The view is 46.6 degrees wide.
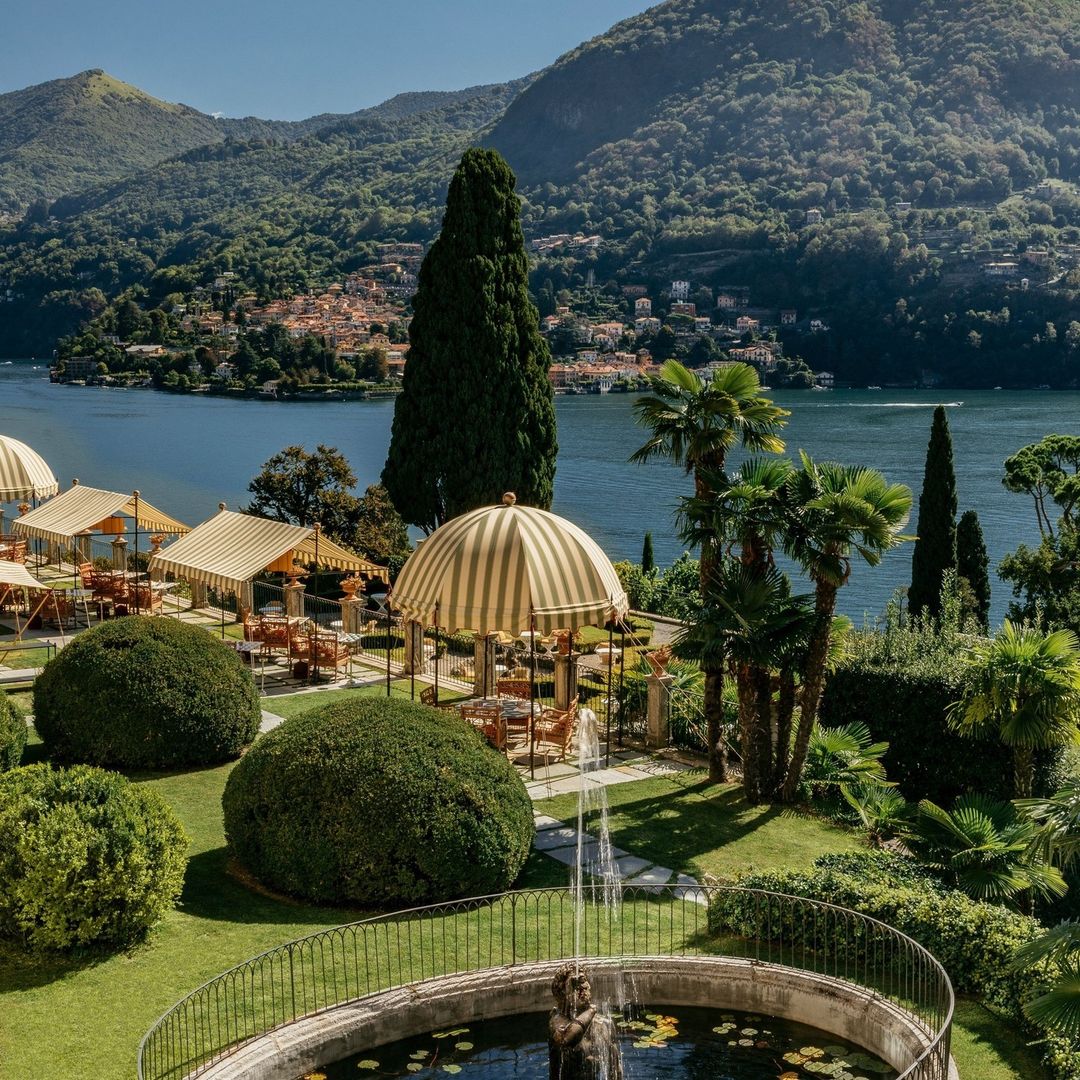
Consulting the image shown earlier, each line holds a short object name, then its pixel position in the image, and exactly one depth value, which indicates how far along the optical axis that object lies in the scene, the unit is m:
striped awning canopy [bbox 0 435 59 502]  25.16
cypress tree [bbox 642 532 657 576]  34.09
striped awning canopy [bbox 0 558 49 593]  17.34
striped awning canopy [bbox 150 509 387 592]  18.72
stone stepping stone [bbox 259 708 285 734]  15.81
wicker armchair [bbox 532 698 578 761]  14.60
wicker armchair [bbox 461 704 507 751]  14.72
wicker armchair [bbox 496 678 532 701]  16.77
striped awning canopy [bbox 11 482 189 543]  22.44
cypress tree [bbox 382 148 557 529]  27.80
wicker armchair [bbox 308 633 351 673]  18.38
